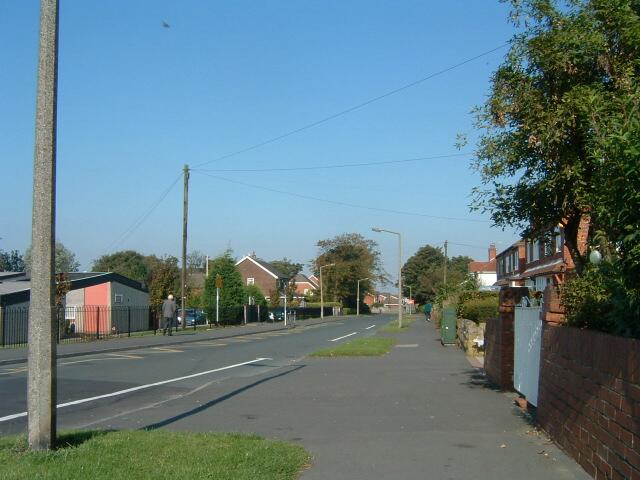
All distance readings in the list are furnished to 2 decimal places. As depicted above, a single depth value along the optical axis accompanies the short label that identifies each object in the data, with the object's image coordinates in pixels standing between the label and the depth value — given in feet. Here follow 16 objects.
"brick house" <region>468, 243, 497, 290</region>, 309.22
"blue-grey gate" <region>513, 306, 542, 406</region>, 32.14
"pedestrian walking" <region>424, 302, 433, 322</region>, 204.31
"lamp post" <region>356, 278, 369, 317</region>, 327.61
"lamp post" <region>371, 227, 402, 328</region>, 151.38
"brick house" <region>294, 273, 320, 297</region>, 468.75
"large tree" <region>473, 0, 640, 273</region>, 30.19
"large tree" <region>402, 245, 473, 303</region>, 398.05
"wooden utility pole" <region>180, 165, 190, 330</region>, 135.74
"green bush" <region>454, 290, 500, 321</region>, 94.99
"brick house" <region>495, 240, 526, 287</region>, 191.52
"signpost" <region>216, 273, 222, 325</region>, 159.53
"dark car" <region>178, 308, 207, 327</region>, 183.32
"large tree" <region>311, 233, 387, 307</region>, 340.59
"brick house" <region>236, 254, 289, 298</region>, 340.10
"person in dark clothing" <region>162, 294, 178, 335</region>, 111.86
